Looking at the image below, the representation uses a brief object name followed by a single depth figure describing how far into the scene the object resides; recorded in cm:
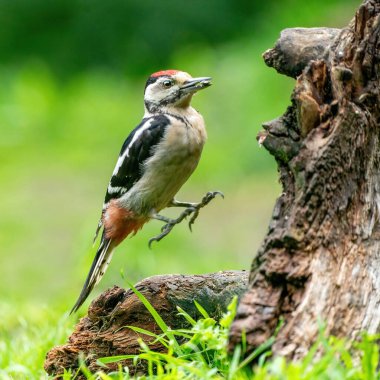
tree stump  791
